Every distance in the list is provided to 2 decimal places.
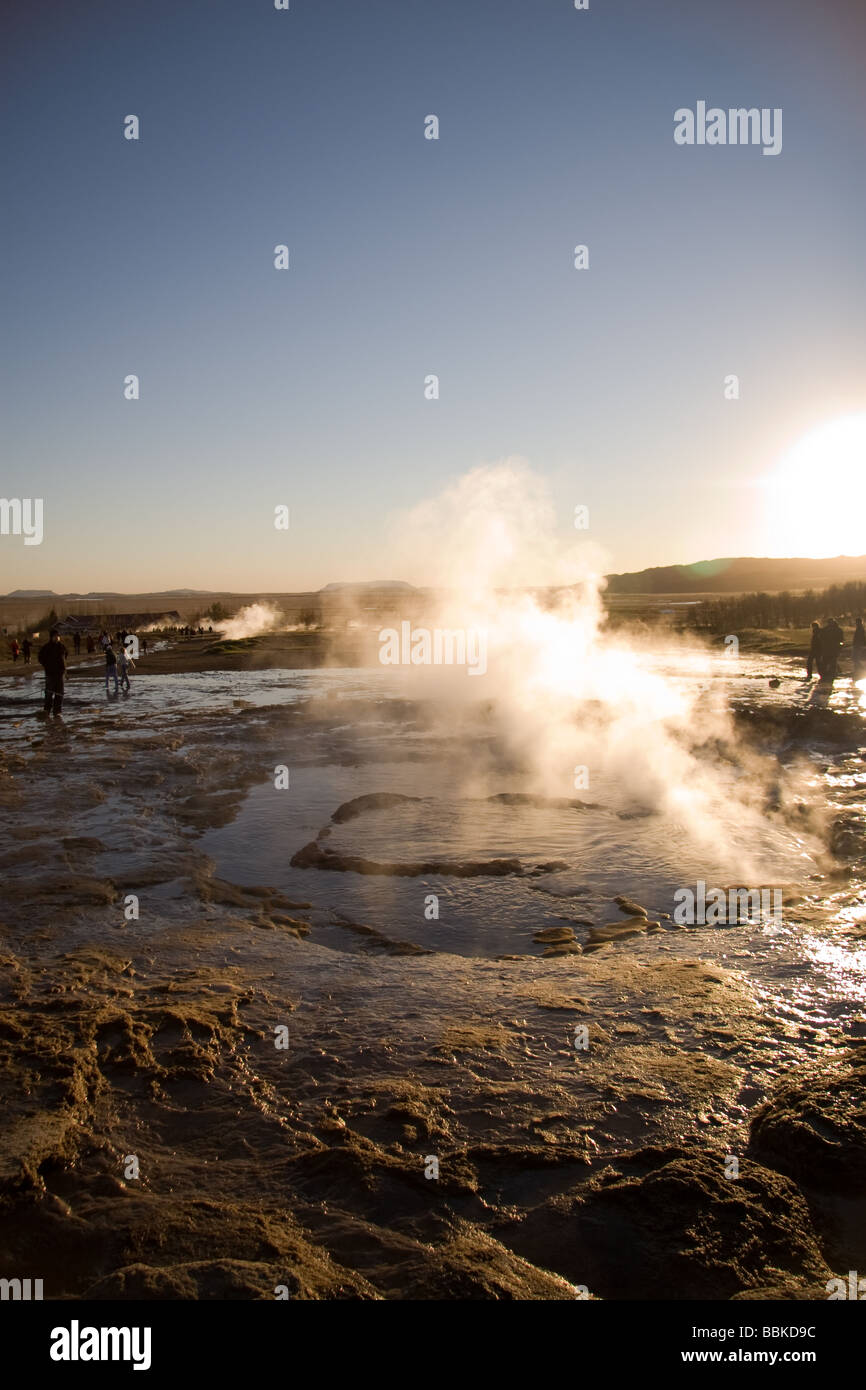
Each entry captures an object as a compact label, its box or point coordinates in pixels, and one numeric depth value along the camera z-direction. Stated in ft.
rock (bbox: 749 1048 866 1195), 10.91
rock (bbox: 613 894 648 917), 21.51
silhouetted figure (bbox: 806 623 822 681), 66.17
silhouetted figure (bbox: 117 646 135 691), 70.04
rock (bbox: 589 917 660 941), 20.07
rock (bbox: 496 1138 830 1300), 9.24
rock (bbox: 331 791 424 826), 31.22
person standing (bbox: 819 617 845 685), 65.46
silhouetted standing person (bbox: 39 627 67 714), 57.98
